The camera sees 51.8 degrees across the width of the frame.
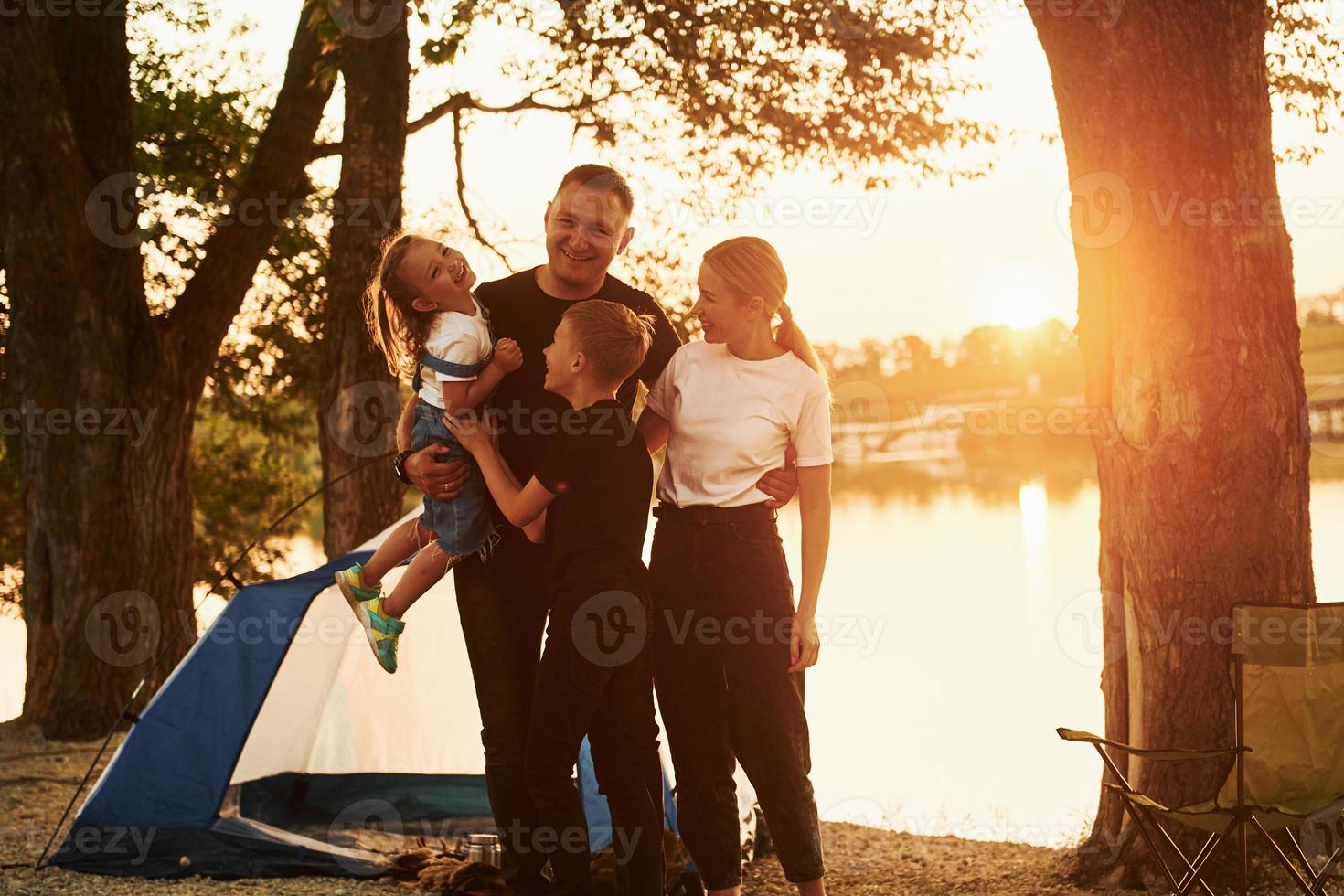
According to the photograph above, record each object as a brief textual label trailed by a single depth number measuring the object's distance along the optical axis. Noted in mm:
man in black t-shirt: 3156
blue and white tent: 4859
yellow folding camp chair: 3662
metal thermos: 4602
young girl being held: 3162
